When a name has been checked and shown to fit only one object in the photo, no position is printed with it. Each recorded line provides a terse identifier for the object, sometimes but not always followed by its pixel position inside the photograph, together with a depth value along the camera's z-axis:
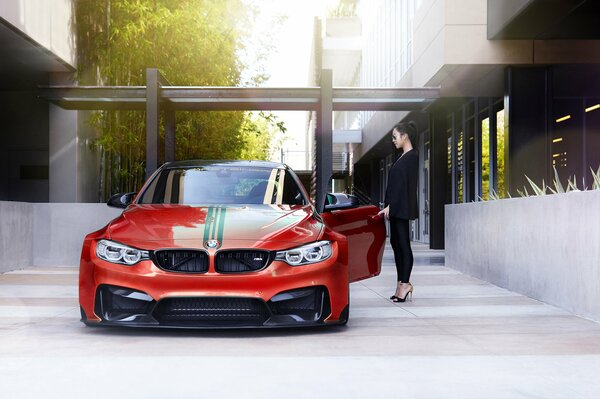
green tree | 16.91
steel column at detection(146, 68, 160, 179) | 14.17
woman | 8.55
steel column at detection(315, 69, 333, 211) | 14.34
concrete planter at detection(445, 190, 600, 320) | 7.68
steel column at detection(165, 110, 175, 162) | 15.53
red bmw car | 6.16
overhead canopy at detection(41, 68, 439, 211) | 14.33
